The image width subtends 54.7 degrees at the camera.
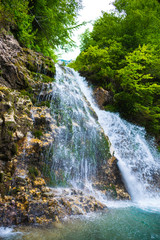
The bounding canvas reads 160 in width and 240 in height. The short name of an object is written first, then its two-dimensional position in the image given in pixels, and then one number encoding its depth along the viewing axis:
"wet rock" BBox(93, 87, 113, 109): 9.62
